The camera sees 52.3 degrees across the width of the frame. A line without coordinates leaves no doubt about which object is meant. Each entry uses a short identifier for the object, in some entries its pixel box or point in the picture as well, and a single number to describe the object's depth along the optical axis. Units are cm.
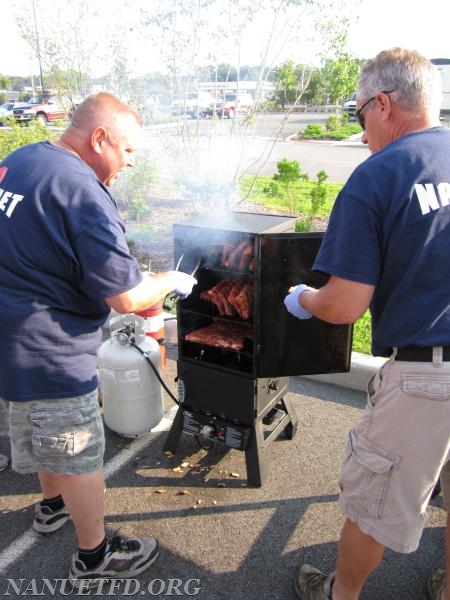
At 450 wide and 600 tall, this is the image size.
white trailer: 3156
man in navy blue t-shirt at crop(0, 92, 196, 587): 185
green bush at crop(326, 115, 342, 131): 2522
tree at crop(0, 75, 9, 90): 4709
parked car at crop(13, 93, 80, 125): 2495
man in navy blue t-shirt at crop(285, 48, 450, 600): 154
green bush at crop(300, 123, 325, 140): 2391
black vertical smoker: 254
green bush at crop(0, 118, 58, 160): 704
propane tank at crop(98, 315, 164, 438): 323
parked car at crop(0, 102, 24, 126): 2773
